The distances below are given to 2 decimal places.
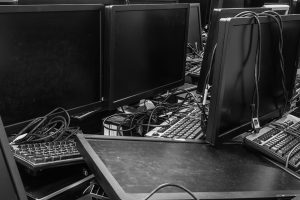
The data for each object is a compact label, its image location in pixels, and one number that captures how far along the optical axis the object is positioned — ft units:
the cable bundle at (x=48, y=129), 3.84
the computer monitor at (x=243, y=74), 3.49
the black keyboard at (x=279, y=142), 3.76
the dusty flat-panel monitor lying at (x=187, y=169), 2.79
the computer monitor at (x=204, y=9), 9.82
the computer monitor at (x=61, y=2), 4.17
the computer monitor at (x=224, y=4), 9.31
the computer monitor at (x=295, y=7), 8.06
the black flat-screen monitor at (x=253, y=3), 10.50
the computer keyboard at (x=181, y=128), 4.33
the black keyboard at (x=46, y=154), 3.40
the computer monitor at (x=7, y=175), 2.42
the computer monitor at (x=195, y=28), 7.98
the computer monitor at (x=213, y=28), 5.27
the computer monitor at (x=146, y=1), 6.59
